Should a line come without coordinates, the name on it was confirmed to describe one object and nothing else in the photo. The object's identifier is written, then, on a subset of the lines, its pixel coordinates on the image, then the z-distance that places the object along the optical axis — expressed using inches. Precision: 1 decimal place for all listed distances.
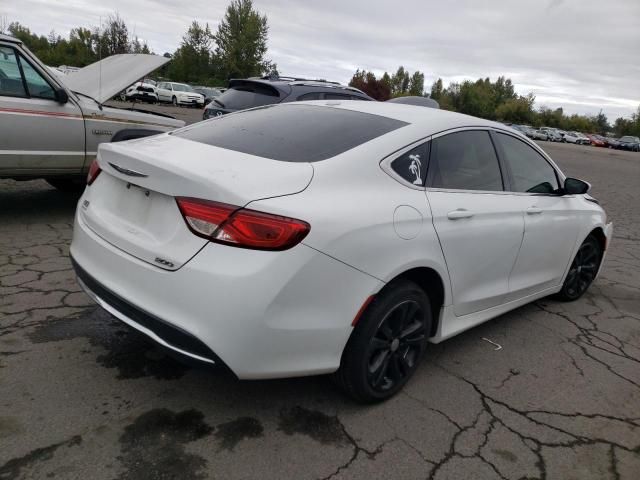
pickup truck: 193.8
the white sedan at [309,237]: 84.4
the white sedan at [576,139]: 2373.3
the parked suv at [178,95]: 1374.3
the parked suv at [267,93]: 305.3
